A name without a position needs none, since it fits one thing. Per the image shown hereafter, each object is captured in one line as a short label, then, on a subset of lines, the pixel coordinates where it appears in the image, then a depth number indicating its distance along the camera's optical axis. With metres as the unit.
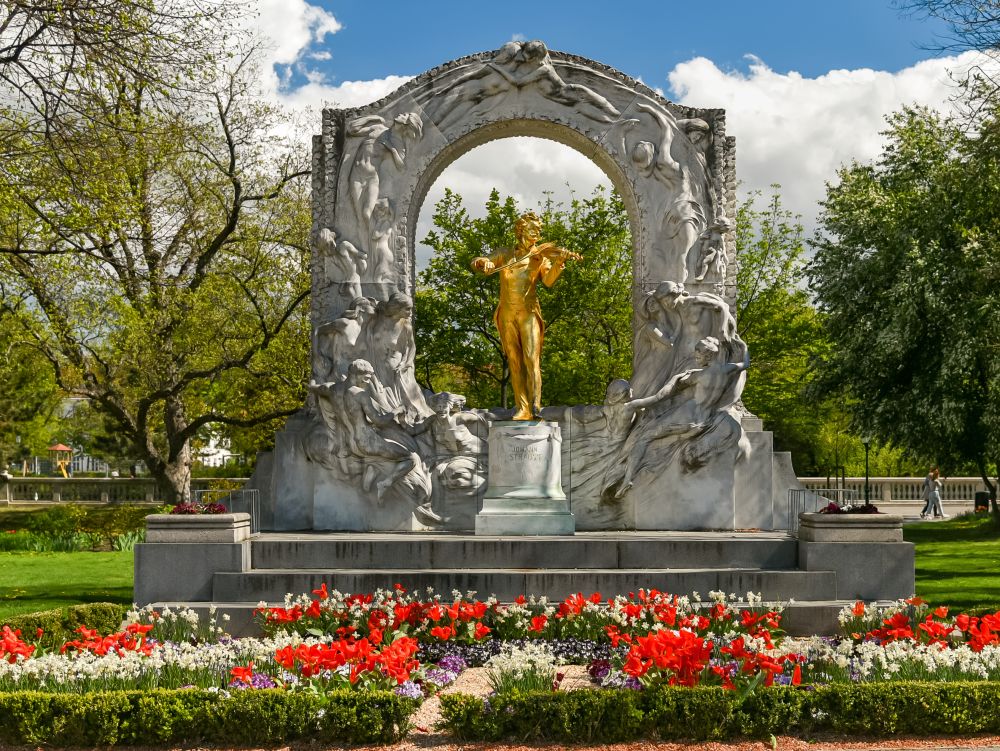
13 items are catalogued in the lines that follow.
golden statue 15.40
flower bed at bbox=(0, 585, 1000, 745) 7.79
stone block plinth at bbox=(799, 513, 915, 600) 12.68
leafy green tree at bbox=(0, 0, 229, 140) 12.75
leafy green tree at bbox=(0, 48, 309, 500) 23.91
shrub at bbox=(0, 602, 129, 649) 11.06
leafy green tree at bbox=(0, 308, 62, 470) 26.16
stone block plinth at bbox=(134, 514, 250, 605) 12.56
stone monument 15.32
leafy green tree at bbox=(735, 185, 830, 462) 31.70
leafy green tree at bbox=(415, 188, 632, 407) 26.80
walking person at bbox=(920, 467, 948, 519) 33.34
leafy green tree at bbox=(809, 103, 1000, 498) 24.70
